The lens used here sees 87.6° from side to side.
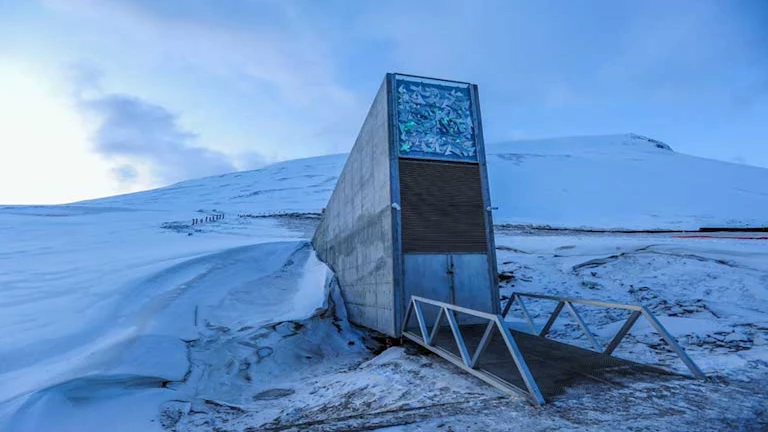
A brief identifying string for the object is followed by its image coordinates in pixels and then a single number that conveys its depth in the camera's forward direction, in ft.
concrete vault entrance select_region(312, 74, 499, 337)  28.73
